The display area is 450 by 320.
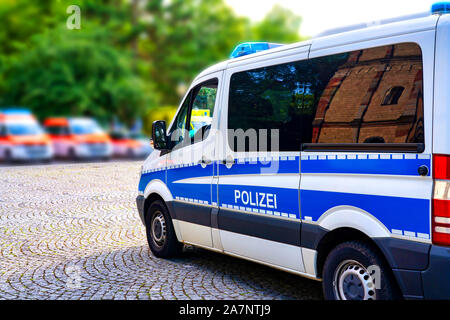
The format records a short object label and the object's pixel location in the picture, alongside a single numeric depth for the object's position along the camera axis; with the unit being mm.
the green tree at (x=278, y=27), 59531
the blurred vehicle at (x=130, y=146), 30016
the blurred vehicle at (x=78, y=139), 27547
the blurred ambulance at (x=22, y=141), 24734
